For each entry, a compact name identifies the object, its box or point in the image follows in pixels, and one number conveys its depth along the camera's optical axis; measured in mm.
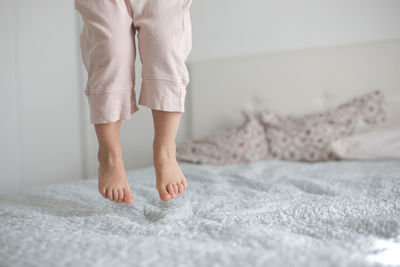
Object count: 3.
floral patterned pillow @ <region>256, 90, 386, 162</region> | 1811
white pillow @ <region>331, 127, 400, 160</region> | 1576
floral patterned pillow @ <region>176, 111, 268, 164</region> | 1828
